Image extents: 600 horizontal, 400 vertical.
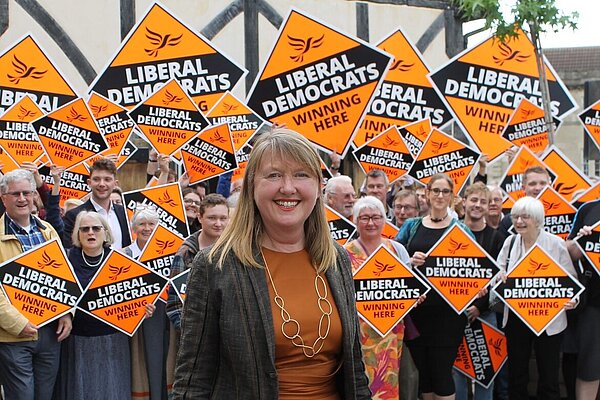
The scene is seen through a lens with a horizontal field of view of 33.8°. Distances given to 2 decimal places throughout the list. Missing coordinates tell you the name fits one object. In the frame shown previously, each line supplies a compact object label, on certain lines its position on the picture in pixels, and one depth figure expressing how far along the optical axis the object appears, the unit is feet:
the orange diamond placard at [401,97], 28.89
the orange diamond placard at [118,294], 21.48
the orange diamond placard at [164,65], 26.76
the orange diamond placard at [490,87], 29.37
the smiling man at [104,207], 23.73
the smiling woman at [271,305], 9.29
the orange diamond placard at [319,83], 25.61
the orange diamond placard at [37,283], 20.61
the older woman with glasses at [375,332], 22.16
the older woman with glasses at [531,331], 23.52
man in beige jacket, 20.47
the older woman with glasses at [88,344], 21.70
